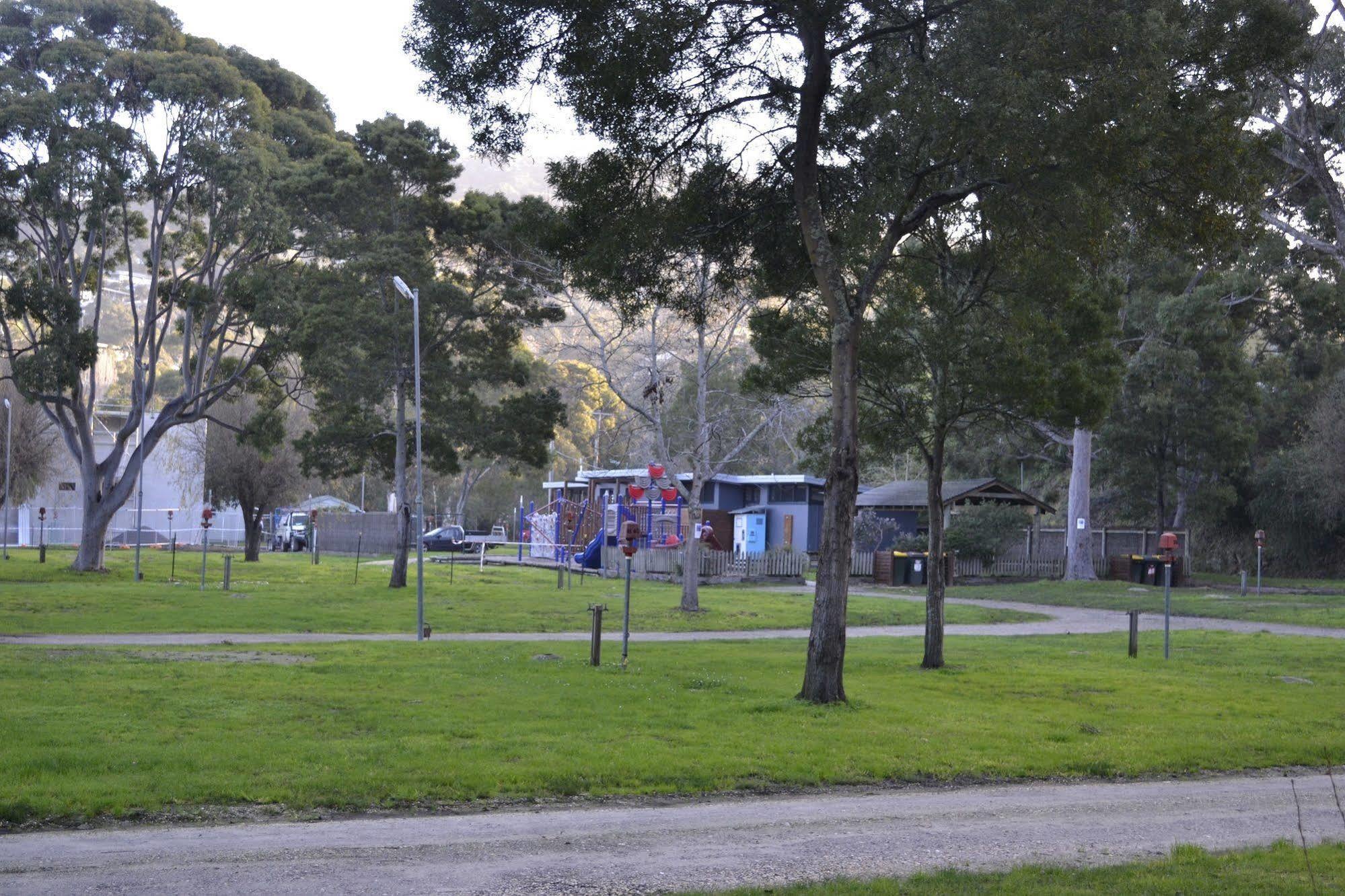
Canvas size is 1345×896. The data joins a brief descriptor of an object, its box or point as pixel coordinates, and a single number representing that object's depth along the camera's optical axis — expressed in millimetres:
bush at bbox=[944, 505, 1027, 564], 45875
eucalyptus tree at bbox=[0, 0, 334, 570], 35812
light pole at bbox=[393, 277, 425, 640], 20781
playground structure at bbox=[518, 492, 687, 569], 46531
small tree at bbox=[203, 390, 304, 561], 51062
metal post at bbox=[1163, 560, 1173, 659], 20281
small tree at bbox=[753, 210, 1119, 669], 16953
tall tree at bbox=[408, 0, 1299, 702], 12758
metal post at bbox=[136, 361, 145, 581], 35316
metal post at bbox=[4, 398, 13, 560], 47844
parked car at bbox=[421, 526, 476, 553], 65125
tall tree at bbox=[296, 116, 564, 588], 34875
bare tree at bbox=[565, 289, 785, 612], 29672
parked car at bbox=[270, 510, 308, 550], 71438
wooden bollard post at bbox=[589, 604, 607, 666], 16844
